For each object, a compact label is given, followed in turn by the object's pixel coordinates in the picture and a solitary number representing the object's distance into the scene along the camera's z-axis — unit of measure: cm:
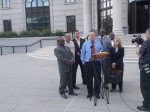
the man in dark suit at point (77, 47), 859
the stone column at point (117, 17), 1918
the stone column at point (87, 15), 2398
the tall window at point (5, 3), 3202
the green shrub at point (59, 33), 2817
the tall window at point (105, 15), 2489
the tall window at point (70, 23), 3009
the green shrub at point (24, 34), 2873
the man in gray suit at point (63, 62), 757
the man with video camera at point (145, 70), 602
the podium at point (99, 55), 665
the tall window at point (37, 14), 3102
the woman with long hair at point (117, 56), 796
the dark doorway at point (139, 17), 2347
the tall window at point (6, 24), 3225
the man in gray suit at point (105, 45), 768
